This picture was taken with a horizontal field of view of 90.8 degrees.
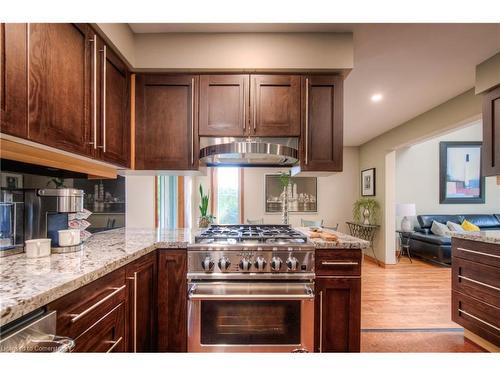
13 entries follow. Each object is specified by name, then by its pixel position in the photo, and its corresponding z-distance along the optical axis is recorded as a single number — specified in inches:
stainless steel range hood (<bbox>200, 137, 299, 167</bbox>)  67.1
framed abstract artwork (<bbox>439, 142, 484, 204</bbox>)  210.1
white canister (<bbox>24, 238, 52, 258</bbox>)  45.7
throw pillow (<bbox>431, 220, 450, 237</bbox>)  184.9
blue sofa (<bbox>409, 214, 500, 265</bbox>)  180.7
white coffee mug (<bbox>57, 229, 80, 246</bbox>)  50.9
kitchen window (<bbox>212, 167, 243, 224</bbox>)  213.6
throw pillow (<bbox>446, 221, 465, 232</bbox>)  187.6
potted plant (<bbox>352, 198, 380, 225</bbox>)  194.9
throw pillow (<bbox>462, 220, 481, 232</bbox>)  185.9
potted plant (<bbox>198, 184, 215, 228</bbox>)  97.0
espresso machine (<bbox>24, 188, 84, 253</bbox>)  51.4
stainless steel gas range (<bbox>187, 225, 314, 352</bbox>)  62.0
